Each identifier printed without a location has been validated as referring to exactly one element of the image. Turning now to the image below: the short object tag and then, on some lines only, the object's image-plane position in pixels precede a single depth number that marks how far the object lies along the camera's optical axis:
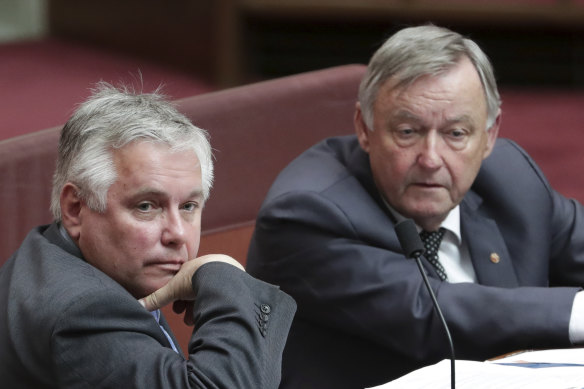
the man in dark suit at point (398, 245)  7.32
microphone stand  6.98
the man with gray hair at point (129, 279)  6.96
